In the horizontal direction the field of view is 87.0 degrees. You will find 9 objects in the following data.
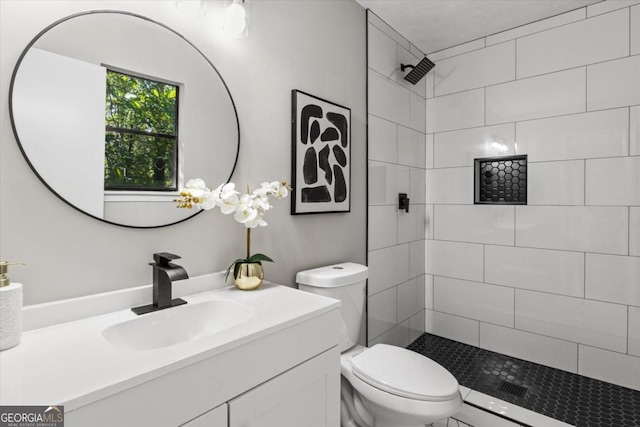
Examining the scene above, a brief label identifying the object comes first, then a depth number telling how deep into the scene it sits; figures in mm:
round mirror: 936
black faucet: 1045
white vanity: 654
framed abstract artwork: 1658
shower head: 2367
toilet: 1305
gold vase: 1286
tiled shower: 2016
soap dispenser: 770
